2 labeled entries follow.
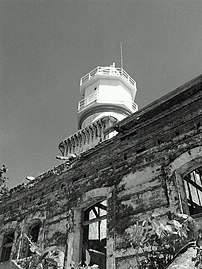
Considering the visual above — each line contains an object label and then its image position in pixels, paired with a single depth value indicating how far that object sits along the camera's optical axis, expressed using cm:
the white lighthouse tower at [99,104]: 2448
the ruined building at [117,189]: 696
